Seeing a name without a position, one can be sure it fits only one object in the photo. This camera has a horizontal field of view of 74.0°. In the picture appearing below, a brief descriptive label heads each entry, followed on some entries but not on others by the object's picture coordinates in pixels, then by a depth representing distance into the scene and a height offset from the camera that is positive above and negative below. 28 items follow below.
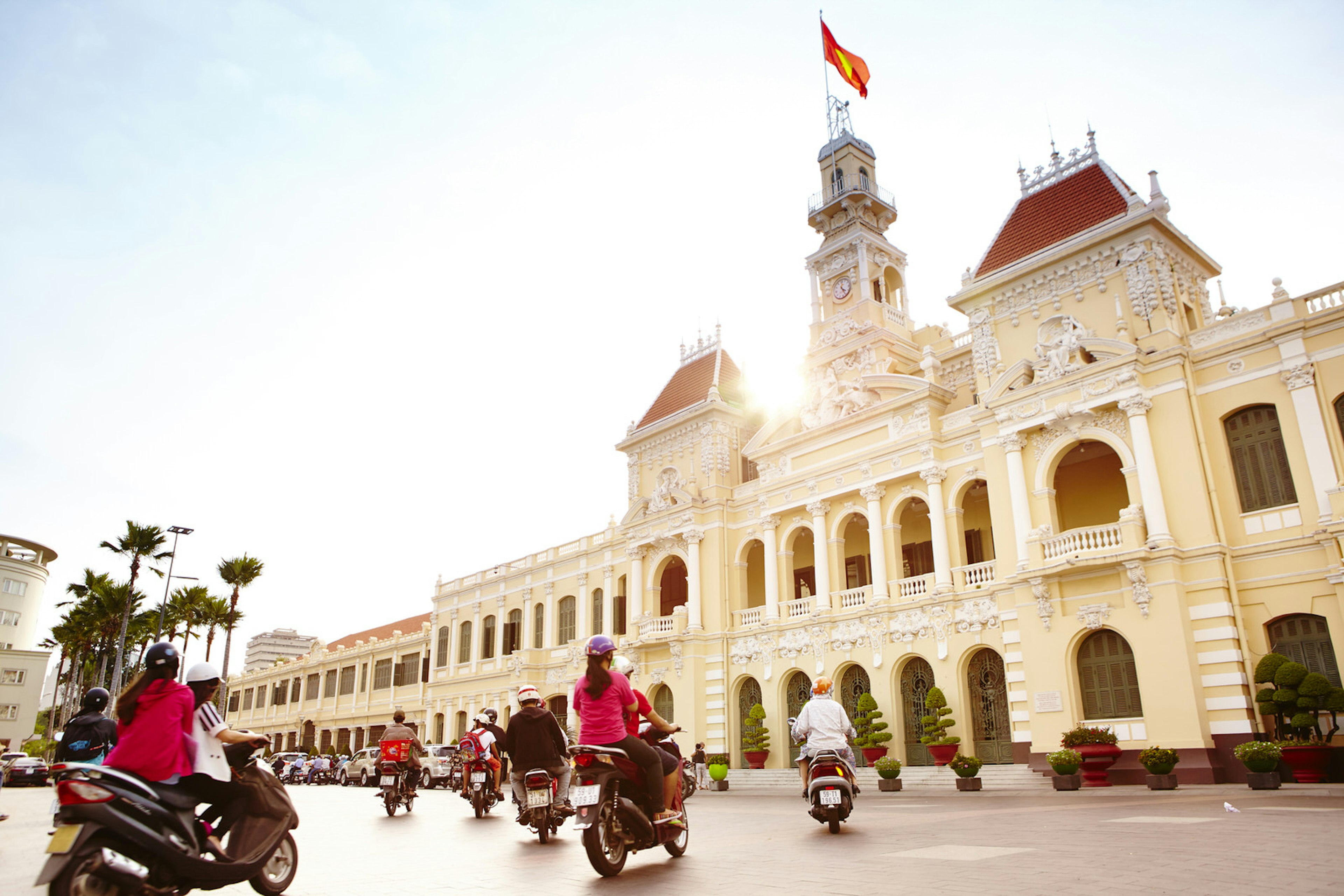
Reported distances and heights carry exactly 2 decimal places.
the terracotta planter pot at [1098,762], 18.41 -1.15
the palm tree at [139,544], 44.91 +8.78
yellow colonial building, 18.98 +5.51
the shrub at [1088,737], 18.72 -0.66
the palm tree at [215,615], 53.47 +6.18
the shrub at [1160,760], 17.14 -1.07
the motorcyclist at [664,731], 7.50 -0.14
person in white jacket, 10.15 -0.19
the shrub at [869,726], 23.70 -0.44
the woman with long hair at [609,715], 7.22 -0.01
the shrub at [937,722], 22.58 -0.37
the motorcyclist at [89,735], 9.36 -0.10
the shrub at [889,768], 21.34 -1.37
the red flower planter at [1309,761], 15.67 -1.04
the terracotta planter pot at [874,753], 23.48 -1.14
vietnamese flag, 29.47 +20.65
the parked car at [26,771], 31.30 -1.52
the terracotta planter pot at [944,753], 22.39 -1.10
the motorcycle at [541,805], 9.66 -0.94
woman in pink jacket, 5.34 +0.00
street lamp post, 33.25 +6.24
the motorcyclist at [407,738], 14.77 -0.33
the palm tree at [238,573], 49.41 +7.94
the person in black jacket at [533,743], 9.92 -0.30
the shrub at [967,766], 19.89 -1.28
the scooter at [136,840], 4.80 -0.65
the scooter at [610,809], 6.70 -0.70
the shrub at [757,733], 27.83 -0.66
